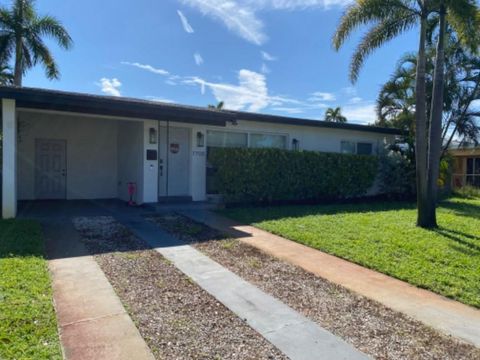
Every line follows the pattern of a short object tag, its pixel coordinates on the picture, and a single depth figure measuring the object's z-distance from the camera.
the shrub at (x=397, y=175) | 14.17
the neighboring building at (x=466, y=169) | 22.64
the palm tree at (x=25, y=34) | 16.58
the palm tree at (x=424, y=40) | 8.35
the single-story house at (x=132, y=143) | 10.21
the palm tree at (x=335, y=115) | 38.31
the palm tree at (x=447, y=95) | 15.55
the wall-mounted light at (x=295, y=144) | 13.49
